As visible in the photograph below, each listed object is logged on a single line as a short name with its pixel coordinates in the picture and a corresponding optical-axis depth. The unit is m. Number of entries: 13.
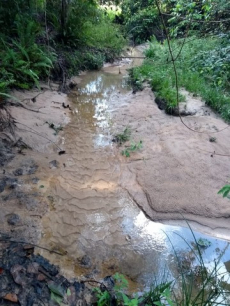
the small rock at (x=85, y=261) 2.73
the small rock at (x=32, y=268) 2.35
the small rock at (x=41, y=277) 2.29
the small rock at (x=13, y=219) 2.97
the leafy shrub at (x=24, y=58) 5.58
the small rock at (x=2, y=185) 3.42
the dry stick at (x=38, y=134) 4.75
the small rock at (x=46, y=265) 2.47
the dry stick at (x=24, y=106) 5.30
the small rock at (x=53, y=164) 4.19
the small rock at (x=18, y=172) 3.77
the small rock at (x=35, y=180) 3.73
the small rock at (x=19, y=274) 2.21
